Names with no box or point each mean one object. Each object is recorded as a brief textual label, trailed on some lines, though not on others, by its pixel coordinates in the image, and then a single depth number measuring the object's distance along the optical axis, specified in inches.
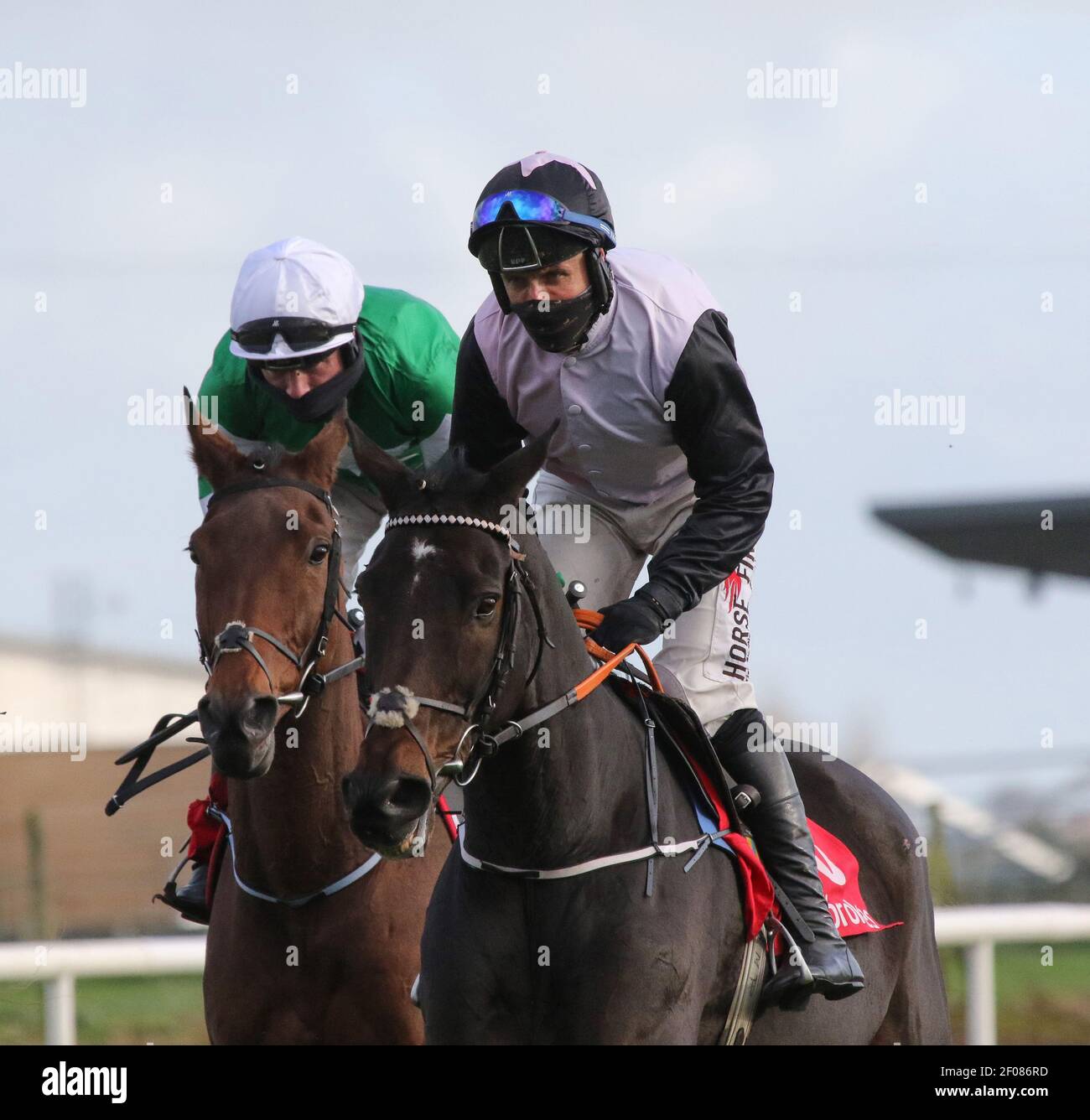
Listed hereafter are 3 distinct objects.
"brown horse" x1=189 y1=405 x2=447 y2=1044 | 313.9
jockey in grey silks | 288.5
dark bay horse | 233.6
